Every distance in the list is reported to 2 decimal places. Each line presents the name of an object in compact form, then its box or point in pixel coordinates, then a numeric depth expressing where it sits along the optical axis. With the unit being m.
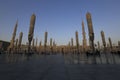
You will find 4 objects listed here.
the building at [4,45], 88.89
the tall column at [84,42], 58.56
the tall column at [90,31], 45.72
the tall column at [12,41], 65.42
